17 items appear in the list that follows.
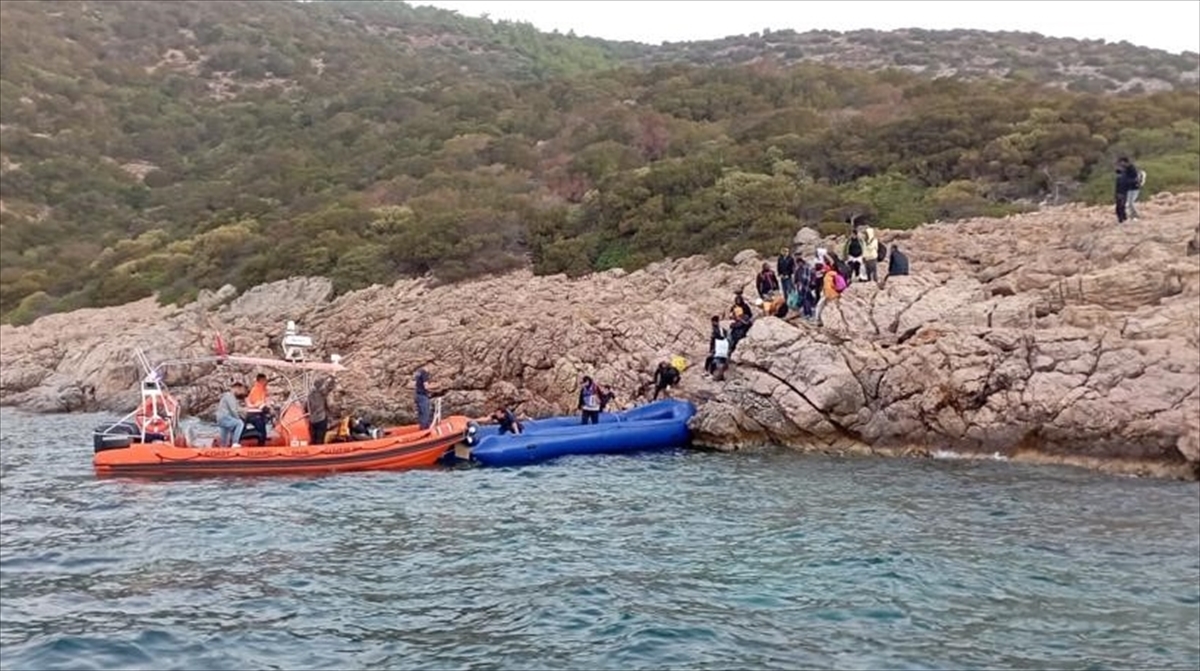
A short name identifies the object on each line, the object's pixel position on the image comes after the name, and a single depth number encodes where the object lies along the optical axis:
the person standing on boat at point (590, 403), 23.23
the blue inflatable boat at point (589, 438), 21.98
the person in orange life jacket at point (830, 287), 23.91
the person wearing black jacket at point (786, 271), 25.20
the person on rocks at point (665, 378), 24.66
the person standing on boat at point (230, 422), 21.38
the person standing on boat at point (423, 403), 23.09
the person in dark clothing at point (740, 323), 24.00
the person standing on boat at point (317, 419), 22.19
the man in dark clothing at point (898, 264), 24.80
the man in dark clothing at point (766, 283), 25.80
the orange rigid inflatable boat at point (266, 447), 20.66
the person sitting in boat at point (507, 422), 22.80
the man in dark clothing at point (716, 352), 23.73
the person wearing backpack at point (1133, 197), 24.94
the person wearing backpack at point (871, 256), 25.05
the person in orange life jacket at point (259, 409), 21.78
